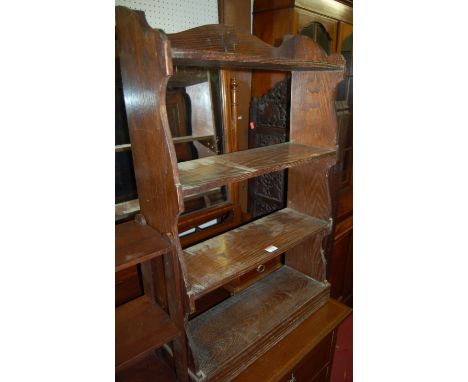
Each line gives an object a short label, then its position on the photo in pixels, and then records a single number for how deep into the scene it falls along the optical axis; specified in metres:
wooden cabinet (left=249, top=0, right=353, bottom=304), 1.74
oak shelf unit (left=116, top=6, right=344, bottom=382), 0.88
